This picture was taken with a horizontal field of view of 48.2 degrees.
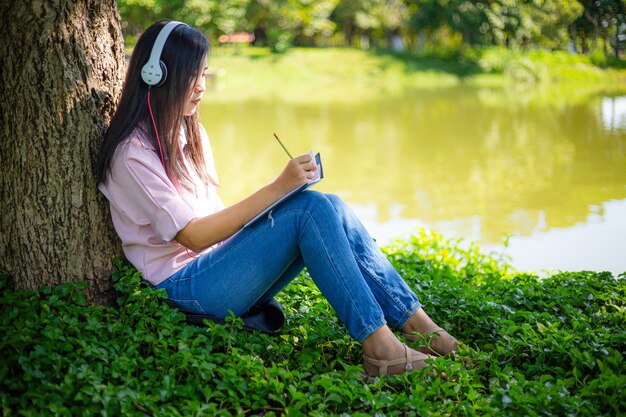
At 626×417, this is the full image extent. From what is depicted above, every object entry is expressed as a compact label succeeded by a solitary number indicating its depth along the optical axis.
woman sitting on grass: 2.15
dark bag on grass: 2.38
